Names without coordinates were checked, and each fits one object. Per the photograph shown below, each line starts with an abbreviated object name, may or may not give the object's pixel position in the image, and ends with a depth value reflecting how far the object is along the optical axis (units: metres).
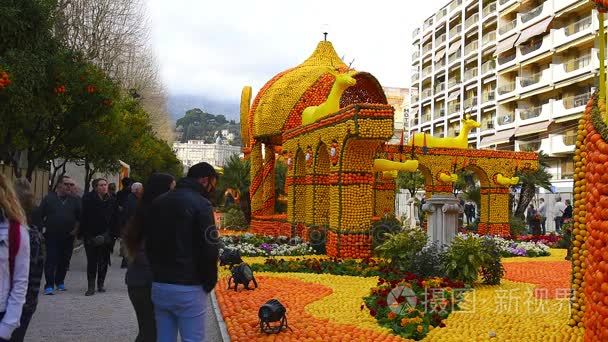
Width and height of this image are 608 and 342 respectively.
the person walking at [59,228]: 9.84
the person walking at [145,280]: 5.25
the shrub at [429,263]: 10.52
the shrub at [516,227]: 23.91
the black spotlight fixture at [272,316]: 6.94
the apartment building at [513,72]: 37.66
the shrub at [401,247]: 11.37
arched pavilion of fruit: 14.65
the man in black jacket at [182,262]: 4.36
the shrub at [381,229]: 15.14
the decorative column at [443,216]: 11.41
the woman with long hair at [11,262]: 3.67
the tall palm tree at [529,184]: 26.81
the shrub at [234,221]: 25.86
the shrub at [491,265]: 10.62
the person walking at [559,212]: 25.66
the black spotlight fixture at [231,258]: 12.33
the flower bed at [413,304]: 7.13
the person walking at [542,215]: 25.54
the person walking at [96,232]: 9.75
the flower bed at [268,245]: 16.08
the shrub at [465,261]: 10.23
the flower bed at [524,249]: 17.67
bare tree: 21.11
